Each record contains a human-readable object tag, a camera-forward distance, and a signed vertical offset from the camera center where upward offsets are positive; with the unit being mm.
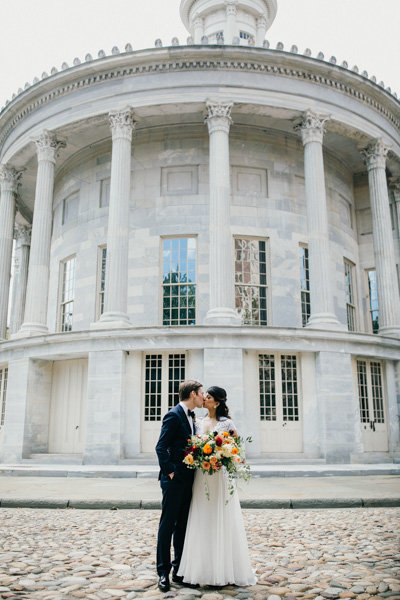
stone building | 18812 +7611
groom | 5641 -306
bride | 5465 -933
